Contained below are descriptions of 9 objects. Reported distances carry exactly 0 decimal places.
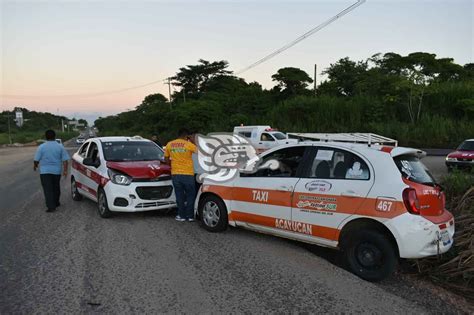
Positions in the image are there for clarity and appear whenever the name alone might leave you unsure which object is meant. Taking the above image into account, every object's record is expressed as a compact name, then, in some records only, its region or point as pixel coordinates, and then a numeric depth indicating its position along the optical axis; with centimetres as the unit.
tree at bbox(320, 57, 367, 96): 4390
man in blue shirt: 845
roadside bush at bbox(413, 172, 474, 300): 483
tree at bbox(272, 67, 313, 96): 4644
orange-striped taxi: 455
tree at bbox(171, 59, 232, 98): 6631
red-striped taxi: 762
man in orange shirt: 745
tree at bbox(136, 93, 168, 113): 7507
